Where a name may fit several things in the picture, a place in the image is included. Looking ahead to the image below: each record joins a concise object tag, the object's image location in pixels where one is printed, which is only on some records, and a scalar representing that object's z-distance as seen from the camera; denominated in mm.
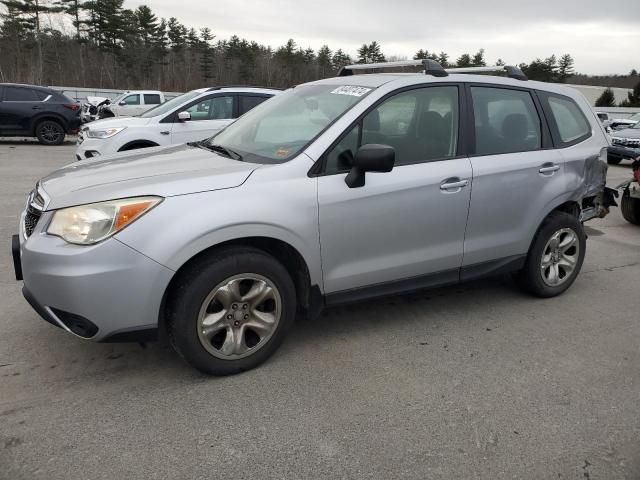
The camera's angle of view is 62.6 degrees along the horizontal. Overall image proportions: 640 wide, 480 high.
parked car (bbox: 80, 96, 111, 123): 21809
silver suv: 2717
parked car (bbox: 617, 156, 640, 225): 7289
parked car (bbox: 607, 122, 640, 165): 14211
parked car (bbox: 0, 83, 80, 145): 14578
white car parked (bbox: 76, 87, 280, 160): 8367
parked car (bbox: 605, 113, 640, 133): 16752
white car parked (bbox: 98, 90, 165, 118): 21859
